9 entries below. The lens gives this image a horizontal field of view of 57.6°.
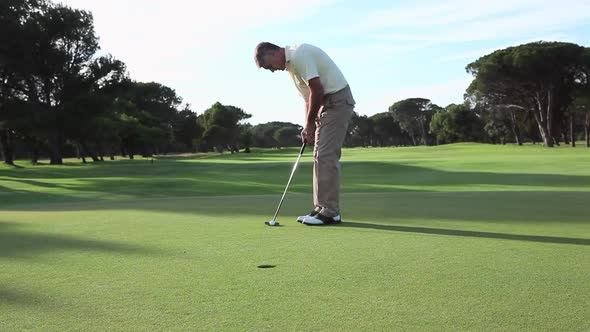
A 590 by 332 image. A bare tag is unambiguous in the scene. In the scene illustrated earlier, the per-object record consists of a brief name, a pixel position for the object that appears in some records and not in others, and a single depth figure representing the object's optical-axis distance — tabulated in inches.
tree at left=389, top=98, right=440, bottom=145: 4466.0
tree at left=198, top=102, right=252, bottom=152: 3294.8
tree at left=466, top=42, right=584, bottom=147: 1947.6
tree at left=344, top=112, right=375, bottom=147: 5059.1
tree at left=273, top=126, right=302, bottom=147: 5260.8
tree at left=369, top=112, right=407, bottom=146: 4904.0
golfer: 200.2
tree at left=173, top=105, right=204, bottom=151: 3659.0
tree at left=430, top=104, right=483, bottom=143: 3604.8
